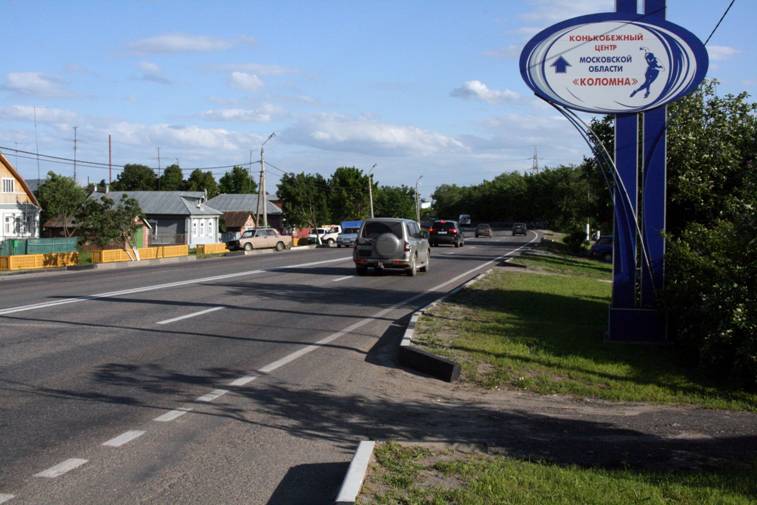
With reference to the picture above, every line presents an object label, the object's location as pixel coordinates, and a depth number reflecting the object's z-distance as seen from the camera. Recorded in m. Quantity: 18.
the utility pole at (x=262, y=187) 56.57
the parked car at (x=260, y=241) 53.25
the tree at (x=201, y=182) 118.09
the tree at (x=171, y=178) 118.75
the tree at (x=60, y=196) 68.44
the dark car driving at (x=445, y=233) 51.16
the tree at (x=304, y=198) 74.12
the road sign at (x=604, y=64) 11.27
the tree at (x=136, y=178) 121.62
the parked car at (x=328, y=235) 62.16
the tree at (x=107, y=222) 39.53
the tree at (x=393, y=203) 104.50
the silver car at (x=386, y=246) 24.08
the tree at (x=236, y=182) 132.38
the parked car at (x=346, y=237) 55.94
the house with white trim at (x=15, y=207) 54.28
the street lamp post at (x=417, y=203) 107.48
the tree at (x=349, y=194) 96.94
